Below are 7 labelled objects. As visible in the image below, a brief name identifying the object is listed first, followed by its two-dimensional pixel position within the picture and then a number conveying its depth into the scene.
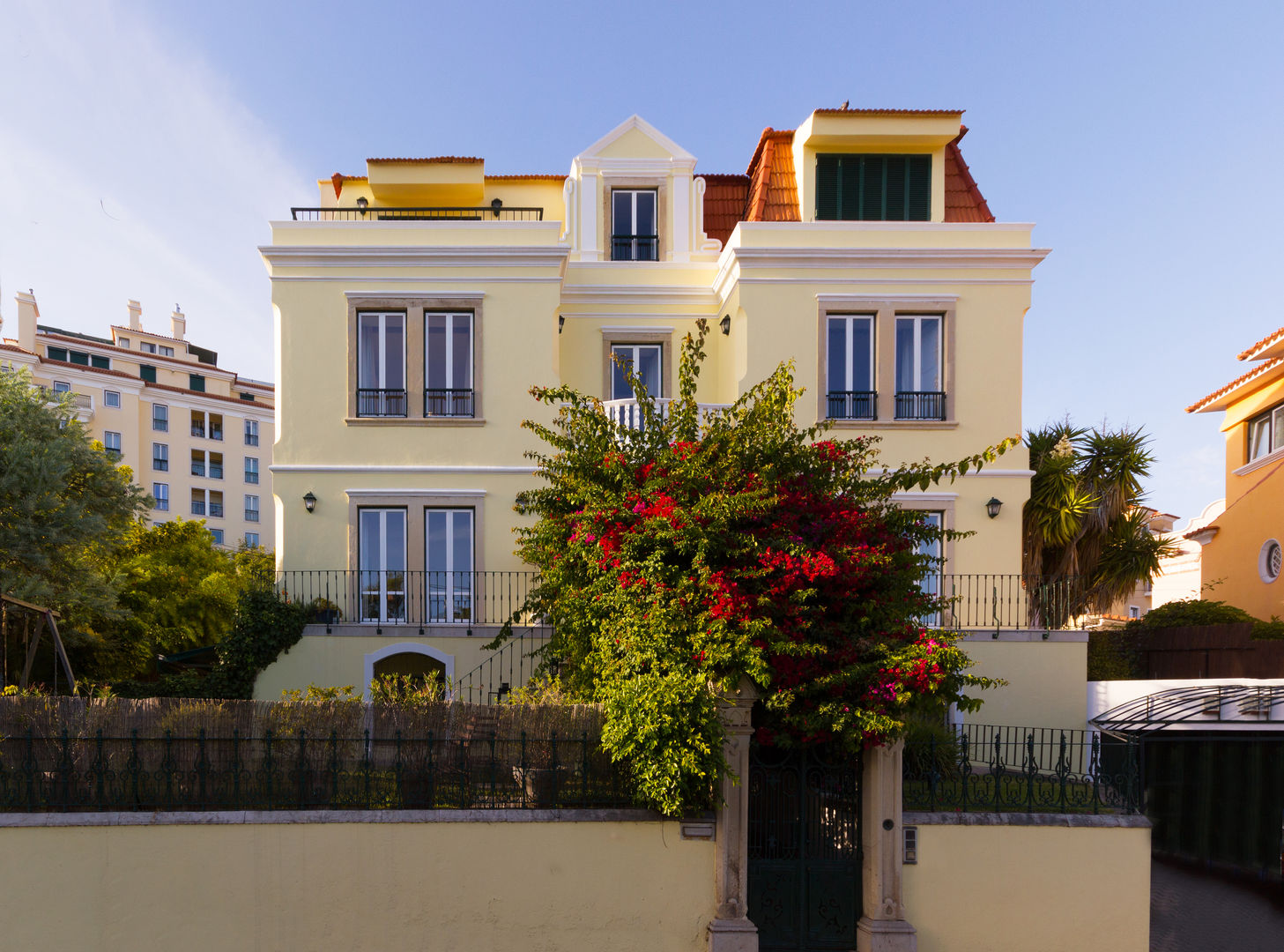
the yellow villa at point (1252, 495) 19.67
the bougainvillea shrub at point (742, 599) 7.67
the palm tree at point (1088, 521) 15.83
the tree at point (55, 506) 14.87
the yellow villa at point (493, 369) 14.42
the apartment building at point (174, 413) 50.97
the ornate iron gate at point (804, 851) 8.40
